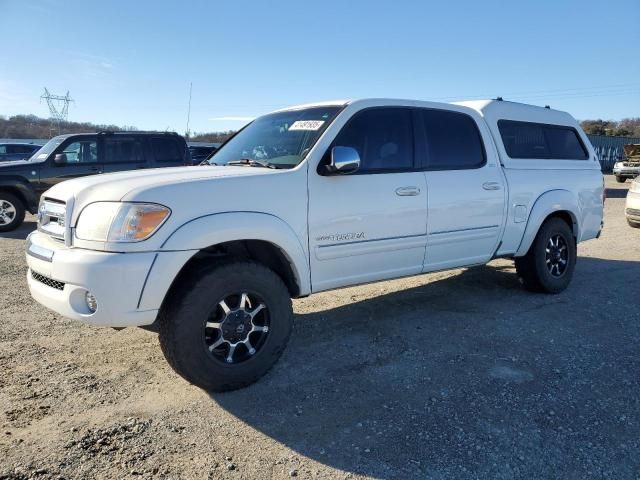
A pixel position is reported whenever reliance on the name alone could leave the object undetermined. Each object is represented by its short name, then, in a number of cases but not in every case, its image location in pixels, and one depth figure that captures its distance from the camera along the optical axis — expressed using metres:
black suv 9.94
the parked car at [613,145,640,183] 25.98
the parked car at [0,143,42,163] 18.58
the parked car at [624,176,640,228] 9.85
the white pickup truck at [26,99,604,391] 3.03
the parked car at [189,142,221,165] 15.30
